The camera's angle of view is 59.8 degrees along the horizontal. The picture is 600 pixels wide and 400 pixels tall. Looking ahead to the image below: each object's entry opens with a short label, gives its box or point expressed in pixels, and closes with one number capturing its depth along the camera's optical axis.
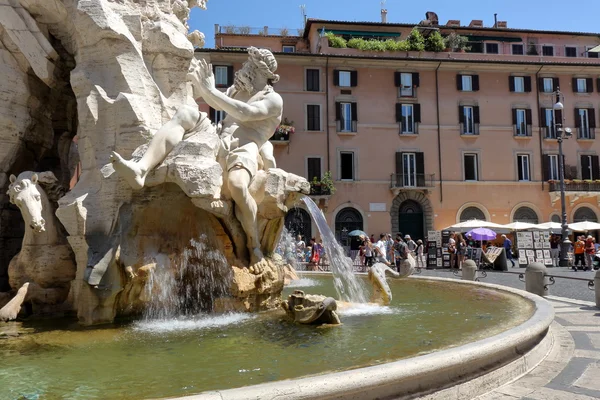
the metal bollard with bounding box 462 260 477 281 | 10.66
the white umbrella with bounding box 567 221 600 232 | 22.89
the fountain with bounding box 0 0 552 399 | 4.42
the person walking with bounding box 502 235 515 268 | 19.98
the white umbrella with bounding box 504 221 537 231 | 23.34
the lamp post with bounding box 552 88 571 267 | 19.57
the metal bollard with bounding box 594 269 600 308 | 7.64
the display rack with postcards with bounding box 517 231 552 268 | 18.84
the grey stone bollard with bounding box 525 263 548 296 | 8.60
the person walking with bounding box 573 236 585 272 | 17.86
